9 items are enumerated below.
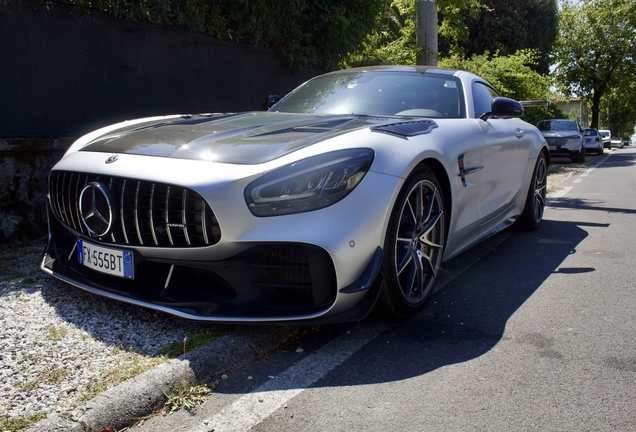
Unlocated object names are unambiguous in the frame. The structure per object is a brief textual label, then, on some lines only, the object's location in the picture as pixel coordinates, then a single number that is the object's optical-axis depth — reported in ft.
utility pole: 31.50
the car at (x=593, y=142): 98.17
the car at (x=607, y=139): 144.77
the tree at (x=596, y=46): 129.59
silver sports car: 9.04
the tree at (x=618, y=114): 256.46
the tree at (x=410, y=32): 33.71
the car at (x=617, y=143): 166.09
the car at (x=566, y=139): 65.72
